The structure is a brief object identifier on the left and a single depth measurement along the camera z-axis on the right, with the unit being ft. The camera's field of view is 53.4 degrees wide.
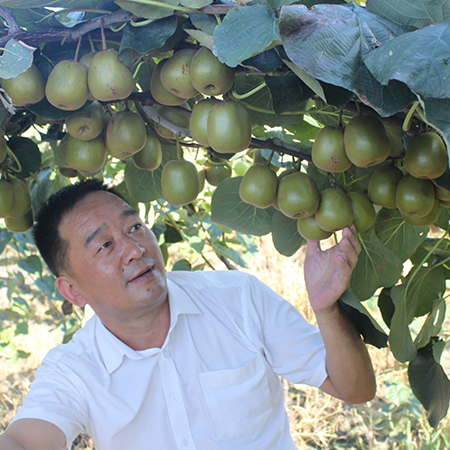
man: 4.79
